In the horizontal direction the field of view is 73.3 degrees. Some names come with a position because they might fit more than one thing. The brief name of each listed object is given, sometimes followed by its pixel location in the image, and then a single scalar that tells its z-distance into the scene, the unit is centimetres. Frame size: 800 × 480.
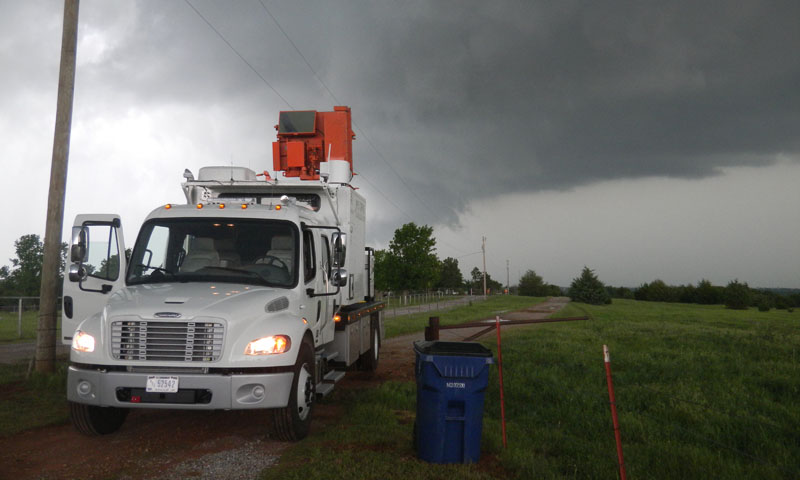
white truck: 549
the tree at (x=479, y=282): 15315
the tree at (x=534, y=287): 13738
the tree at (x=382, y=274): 5885
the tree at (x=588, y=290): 7069
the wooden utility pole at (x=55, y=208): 995
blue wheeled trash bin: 530
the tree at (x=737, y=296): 6525
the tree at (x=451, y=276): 12656
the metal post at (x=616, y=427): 461
